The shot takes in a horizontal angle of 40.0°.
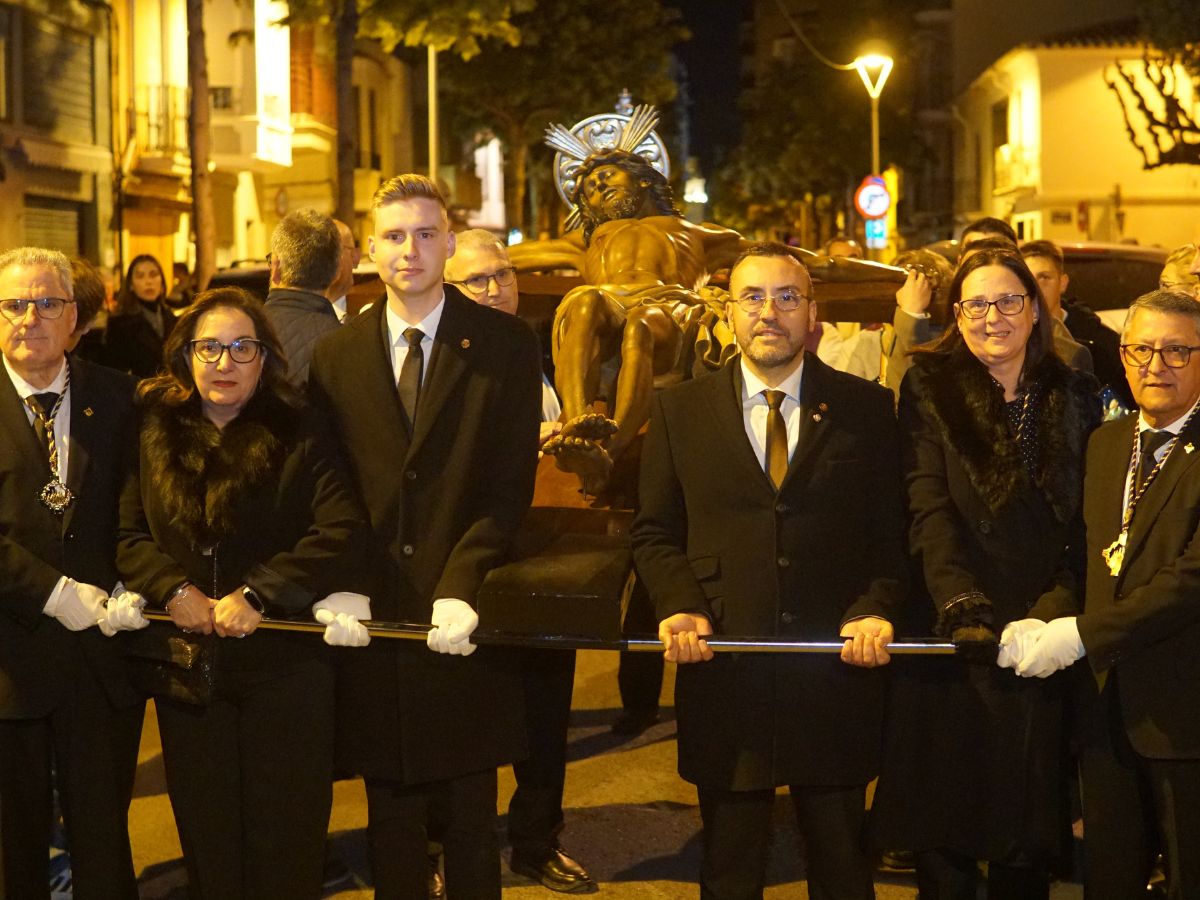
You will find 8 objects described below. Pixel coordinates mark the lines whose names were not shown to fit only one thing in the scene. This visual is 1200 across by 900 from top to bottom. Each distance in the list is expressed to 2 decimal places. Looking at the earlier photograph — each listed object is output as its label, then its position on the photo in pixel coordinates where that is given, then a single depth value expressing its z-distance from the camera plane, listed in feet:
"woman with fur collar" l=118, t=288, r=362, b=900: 13.56
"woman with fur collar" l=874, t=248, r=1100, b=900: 13.65
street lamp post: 94.89
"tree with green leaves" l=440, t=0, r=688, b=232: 114.83
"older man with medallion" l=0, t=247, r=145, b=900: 14.20
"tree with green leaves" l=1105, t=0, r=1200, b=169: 97.50
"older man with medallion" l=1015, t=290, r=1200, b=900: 12.99
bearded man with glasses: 13.51
